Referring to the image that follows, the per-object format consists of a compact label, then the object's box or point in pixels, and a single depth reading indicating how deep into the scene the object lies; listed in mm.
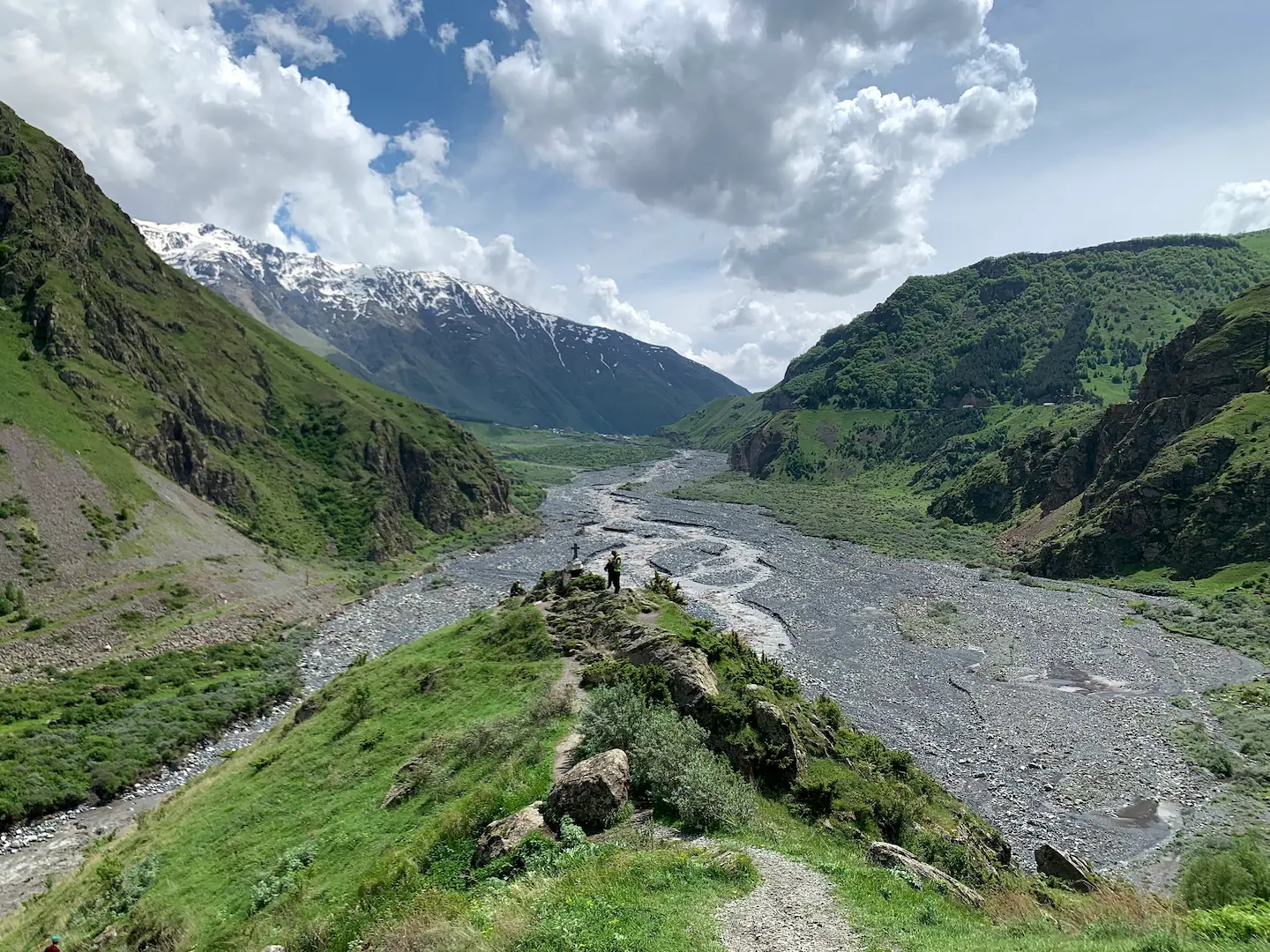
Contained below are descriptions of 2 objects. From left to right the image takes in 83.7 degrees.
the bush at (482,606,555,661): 34094
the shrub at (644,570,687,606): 43753
